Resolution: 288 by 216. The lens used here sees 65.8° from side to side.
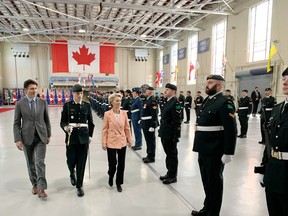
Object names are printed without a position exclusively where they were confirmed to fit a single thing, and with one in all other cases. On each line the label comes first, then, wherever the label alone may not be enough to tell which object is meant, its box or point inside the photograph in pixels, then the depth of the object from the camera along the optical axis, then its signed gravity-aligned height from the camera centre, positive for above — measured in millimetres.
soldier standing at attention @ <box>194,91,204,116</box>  10067 -573
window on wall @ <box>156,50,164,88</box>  23234 +1397
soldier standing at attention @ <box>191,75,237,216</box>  2178 -506
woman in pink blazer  3115 -683
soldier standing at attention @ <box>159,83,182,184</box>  3400 -679
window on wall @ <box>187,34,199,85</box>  18416 +2520
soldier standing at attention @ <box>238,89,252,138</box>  7180 -805
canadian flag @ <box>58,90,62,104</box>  22828 -1028
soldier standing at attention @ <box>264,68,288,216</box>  1567 -560
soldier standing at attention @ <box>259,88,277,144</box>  6219 -398
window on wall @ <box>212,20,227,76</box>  15031 +2904
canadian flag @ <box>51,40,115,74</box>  20656 +2899
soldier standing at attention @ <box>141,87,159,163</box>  4504 -700
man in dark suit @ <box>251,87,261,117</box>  12008 -505
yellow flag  10148 +1636
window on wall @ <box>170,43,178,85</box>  22011 +2751
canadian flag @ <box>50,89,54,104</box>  22689 -1025
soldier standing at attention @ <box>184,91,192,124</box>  10911 -870
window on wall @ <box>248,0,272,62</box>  11602 +3106
